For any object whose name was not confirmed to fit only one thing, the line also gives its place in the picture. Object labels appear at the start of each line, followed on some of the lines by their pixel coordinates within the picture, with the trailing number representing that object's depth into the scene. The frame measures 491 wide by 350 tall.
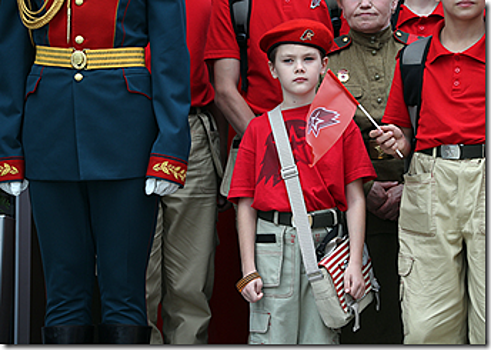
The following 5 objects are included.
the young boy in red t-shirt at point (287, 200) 4.86
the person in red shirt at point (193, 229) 6.27
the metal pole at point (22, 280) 6.29
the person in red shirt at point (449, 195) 4.77
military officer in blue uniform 4.30
